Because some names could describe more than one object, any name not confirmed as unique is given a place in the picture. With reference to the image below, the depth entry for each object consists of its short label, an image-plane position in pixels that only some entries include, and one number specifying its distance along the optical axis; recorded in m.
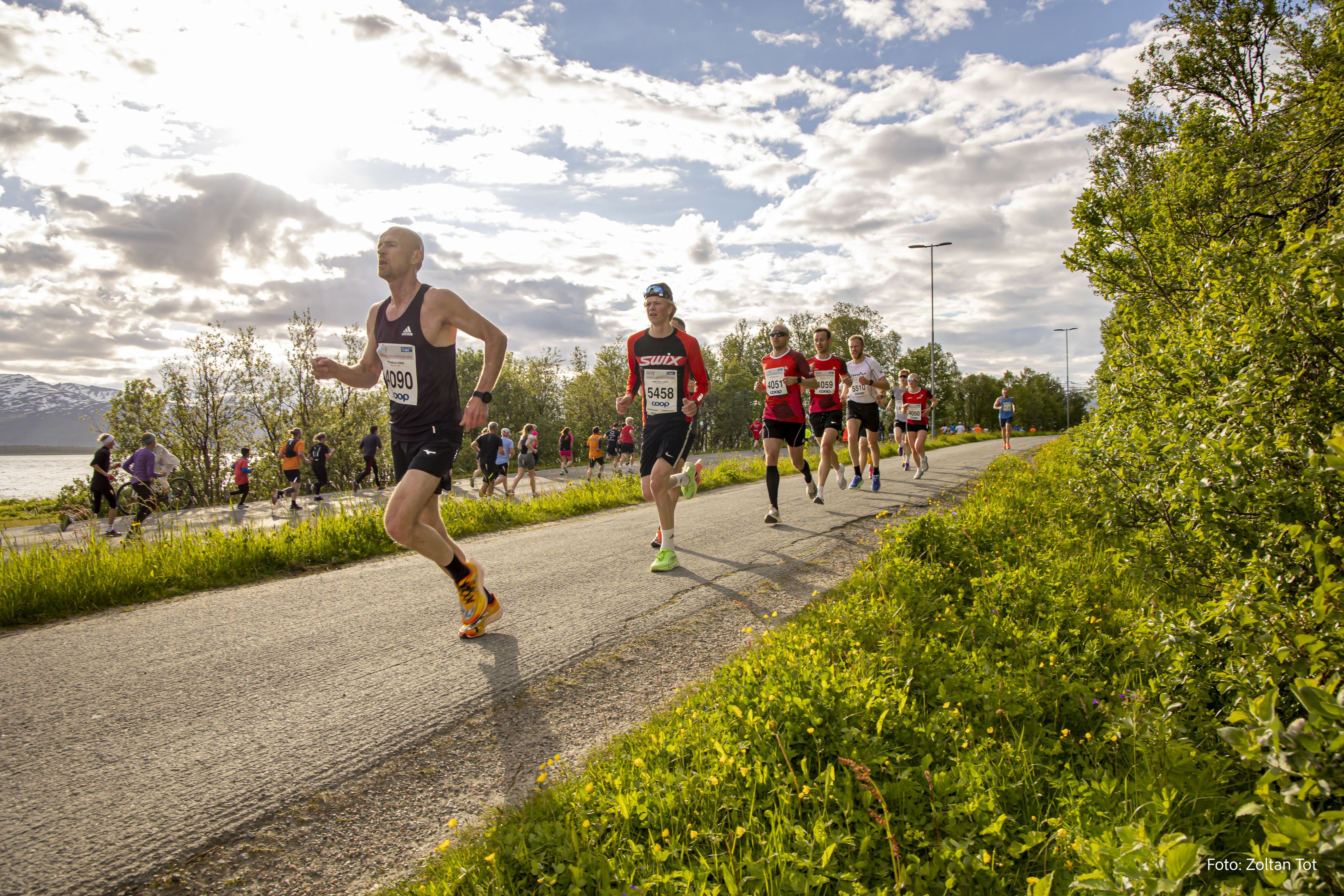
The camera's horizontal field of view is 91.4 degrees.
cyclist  14.05
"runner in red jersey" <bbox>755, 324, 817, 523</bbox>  8.61
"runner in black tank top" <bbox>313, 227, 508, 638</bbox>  3.93
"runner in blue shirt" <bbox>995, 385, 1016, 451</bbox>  21.17
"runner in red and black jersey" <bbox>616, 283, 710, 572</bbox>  5.88
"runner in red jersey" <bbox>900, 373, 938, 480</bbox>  13.01
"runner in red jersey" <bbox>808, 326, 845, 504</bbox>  9.66
